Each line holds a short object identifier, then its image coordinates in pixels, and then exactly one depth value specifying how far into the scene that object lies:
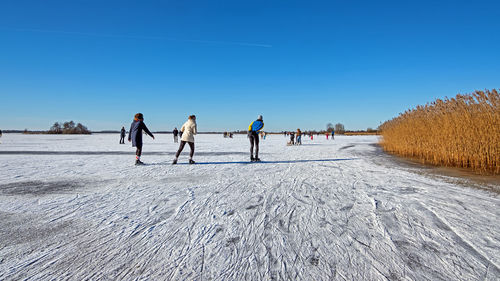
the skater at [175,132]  25.56
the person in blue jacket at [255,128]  8.02
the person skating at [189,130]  7.17
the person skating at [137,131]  7.07
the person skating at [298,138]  21.21
